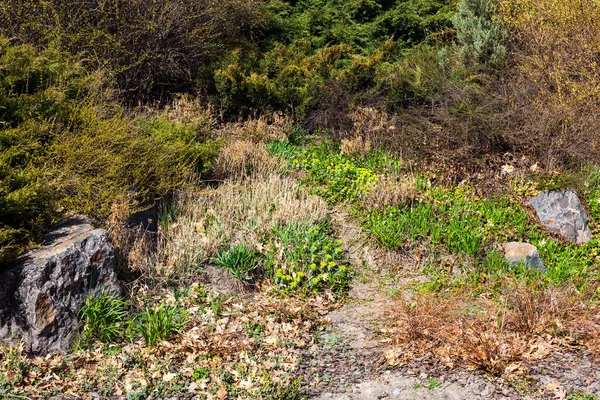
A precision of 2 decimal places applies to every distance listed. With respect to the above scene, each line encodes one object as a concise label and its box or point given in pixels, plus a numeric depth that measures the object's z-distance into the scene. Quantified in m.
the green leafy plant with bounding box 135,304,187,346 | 4.43
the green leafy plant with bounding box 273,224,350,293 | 5.32
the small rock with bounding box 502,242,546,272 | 5.61
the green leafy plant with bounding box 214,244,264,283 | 5.30
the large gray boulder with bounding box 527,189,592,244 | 6.21
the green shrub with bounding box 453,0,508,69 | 8.76
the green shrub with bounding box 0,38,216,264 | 4.57
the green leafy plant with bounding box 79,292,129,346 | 4.38
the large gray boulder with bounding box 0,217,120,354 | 4.21
